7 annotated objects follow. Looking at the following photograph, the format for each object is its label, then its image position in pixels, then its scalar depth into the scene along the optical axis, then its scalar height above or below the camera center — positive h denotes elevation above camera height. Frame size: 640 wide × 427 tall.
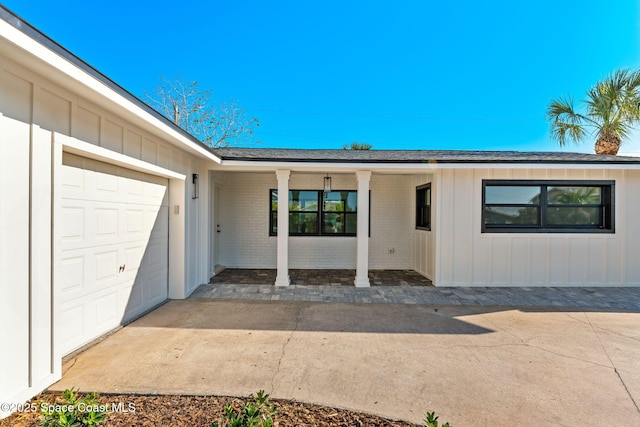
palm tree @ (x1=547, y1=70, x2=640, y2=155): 10.03 +3.45
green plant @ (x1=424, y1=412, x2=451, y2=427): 1.93 -1.33
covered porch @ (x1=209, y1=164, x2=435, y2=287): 8.87 -0.29
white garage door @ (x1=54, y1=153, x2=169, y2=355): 3.32 -0.47
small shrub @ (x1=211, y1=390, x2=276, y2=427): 2.00 -1.43
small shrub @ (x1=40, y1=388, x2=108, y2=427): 1.97 -1.41
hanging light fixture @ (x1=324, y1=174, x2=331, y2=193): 8.30 +0.79
